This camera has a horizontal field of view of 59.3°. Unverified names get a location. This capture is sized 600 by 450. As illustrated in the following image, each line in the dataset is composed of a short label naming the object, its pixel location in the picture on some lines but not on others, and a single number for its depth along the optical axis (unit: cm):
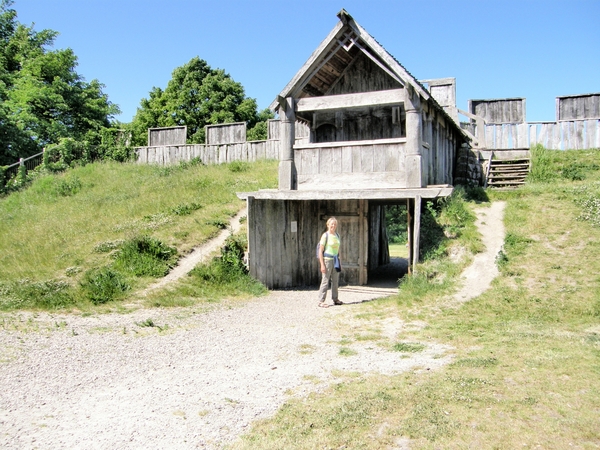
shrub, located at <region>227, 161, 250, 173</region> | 2512
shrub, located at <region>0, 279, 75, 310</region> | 1152
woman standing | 1175
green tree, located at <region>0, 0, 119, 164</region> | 3198
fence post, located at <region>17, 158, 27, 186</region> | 2784
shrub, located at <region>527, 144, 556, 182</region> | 1933
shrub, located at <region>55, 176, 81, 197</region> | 2457
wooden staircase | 1955
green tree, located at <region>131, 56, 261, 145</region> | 4072
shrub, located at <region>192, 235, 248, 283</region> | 1360
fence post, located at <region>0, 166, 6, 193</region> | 2755
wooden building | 1313
